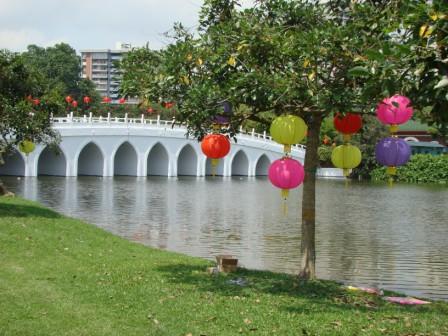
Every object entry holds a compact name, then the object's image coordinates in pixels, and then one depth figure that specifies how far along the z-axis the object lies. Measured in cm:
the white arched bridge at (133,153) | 4110
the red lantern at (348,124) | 722
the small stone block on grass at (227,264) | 823
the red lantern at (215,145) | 711
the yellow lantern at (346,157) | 742
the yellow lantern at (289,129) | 614
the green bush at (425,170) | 5169
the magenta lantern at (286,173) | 638
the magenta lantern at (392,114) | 622
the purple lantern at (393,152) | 677
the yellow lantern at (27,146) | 1430
